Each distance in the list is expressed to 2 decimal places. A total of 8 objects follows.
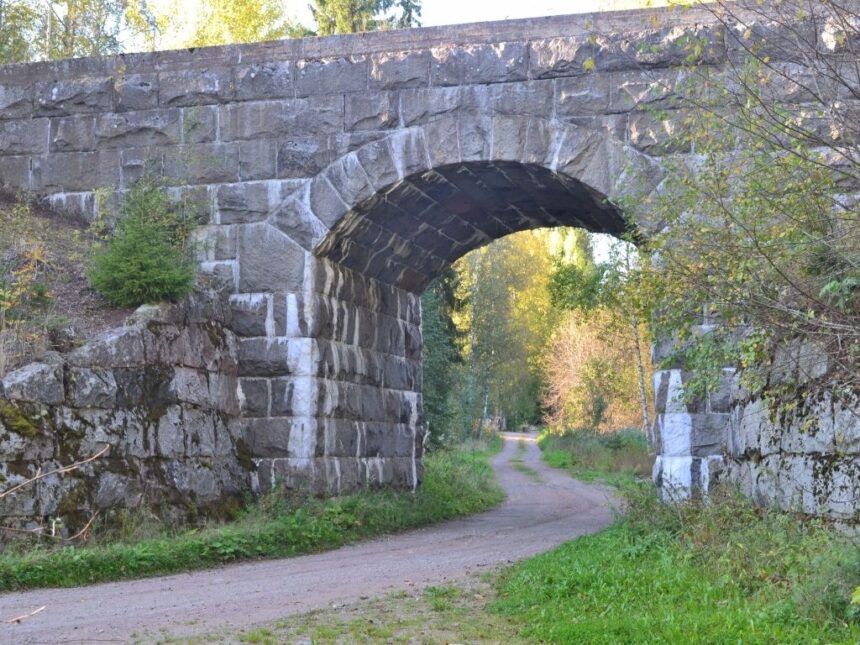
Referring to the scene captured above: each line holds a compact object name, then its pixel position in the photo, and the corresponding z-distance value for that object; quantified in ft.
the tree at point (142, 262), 36.65
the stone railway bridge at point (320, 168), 36.86
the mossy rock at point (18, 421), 29.68
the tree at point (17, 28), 75.43
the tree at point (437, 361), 82.28
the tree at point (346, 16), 119.03
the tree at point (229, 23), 98.78
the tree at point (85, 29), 91.20
